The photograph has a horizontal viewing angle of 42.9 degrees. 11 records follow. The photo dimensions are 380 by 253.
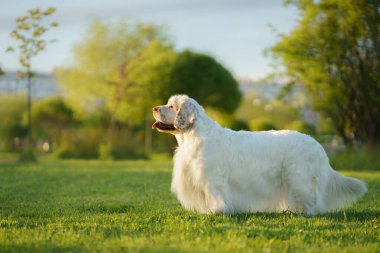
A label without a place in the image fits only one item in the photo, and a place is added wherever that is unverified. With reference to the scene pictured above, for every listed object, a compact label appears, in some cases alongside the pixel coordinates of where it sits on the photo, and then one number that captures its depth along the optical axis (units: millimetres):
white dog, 6855
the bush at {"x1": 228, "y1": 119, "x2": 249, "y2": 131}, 37512
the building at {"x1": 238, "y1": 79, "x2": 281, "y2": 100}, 137125
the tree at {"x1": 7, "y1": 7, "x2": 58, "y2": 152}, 18375
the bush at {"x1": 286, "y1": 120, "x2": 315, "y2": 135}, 33969
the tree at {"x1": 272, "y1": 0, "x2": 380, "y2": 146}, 19359
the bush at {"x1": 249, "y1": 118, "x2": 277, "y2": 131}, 41812
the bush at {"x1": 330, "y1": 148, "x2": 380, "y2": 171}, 18328
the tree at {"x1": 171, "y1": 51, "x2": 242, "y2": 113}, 32656
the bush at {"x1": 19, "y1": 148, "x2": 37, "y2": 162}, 22641
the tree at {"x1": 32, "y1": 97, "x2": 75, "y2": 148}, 41750
